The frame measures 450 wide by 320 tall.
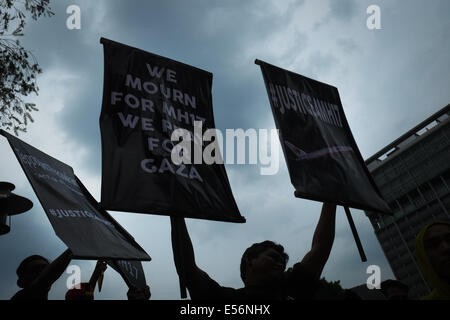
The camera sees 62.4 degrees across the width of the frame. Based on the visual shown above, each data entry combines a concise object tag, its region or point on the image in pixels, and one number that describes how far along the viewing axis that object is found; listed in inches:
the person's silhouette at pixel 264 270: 106.0
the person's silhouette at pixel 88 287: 162.4
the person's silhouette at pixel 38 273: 118.9
